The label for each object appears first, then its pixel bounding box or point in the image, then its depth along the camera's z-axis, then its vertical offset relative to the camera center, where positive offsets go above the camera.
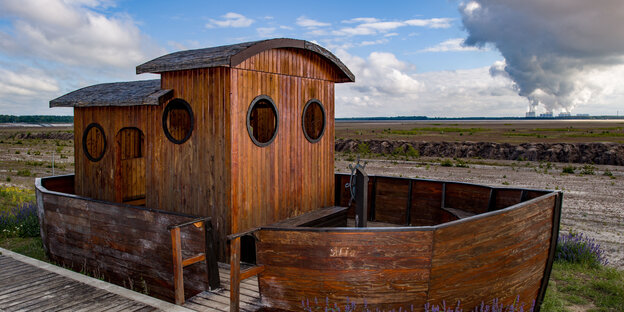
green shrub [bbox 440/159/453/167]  30.65 -2.14
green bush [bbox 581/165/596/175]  26.49 -2.23
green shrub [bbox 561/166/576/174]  27.26 -2.23
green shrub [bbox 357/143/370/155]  43.39 -1.60
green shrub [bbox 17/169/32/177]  24.98 -2.43
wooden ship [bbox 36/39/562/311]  4.65 -1.12
